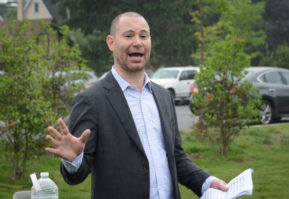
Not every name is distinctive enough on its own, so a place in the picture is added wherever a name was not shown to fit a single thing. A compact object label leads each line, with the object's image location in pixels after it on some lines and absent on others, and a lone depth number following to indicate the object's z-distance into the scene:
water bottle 3.98
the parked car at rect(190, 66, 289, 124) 19.41
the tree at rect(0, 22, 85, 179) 9.56
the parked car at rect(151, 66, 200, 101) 32.56
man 4.05
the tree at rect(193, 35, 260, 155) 12.56
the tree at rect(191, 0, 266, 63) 64.85
